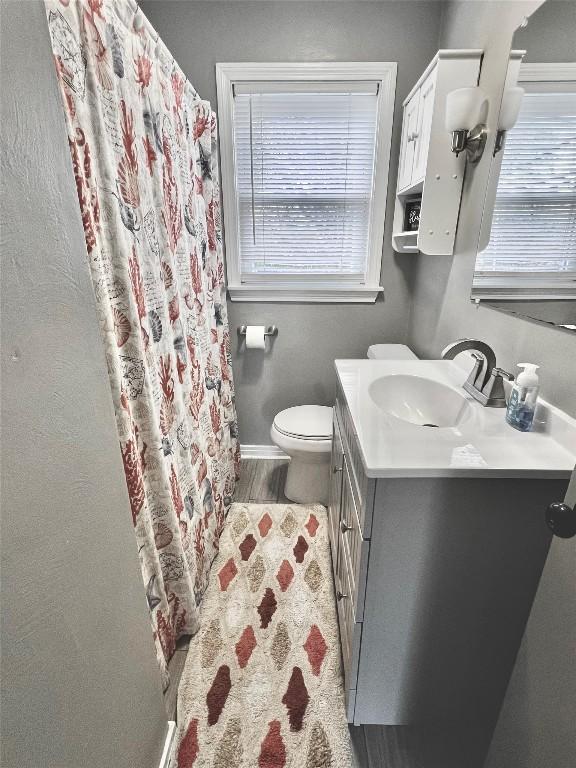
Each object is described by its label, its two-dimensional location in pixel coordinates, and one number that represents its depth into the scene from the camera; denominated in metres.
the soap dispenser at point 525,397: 0.96
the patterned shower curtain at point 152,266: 0.79
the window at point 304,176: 1.81
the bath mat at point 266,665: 1.04
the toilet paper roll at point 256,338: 2.13
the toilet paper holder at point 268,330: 2.18
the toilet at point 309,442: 1.80
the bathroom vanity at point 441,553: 0.82
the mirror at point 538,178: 0.93
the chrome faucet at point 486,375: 1.10
